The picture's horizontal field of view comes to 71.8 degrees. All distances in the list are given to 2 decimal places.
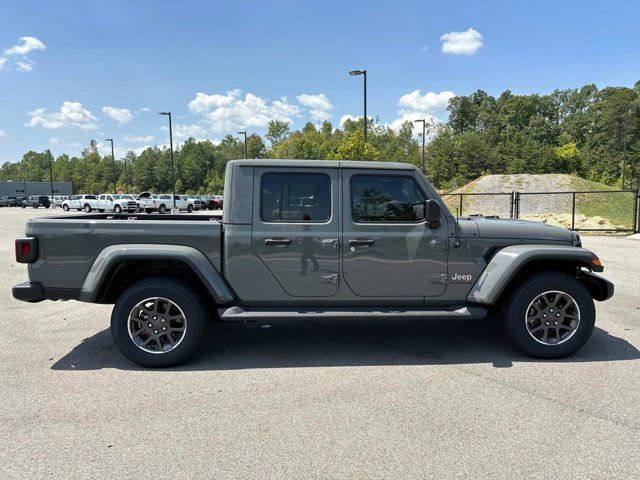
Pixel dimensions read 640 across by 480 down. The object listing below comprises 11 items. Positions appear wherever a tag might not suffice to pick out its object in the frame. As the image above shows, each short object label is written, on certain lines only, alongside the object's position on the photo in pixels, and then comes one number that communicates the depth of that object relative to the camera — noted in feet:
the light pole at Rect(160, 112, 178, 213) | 121.39
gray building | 315.17
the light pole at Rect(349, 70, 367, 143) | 75.87
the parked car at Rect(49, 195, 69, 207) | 194.40
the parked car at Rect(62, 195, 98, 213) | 140.67
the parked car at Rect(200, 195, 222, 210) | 143.27
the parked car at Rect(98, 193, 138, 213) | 125.49
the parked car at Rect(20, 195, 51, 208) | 186.39
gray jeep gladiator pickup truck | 13.70
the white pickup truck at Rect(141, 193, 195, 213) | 131.23
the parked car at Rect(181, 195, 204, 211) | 135.27
